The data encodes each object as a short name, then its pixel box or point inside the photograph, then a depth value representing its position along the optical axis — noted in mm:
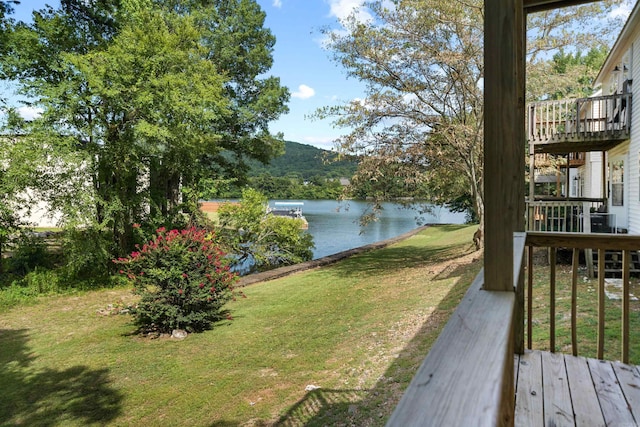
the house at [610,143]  8602
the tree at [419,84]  10000
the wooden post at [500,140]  1344
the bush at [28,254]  9641
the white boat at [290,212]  20641
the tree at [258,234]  13664
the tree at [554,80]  10086
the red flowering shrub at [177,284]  6617
